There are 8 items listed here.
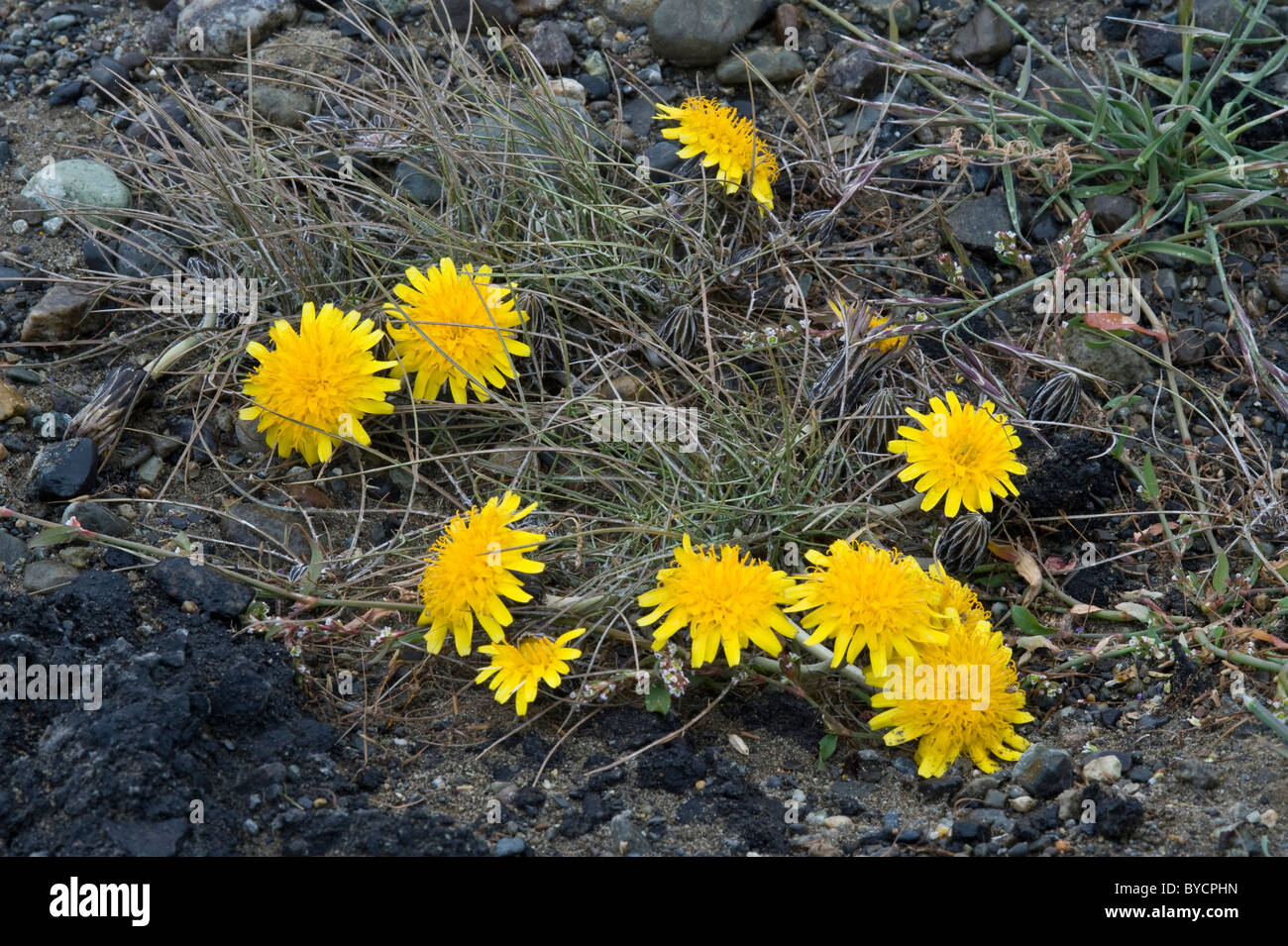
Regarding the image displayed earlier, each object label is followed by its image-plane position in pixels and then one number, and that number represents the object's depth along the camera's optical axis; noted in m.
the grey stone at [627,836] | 2.00
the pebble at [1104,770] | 2.14
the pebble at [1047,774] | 2.12
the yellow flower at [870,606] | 2.12
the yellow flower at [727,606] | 2.13
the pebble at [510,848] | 1.96
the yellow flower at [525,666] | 2.17
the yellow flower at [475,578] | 2.19
